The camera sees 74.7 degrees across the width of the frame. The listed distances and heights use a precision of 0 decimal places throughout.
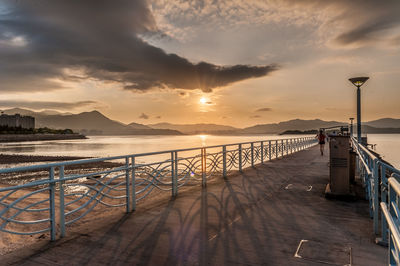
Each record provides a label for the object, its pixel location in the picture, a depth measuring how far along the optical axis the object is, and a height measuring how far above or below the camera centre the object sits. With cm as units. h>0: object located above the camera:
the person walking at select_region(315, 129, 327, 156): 1942 -46
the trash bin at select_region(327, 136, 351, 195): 597 -77
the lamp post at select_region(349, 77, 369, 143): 998 +178
